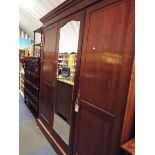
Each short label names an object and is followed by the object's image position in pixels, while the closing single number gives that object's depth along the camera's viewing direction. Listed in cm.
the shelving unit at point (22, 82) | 553
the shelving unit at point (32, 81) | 339
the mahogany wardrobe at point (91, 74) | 121
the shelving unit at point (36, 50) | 409
